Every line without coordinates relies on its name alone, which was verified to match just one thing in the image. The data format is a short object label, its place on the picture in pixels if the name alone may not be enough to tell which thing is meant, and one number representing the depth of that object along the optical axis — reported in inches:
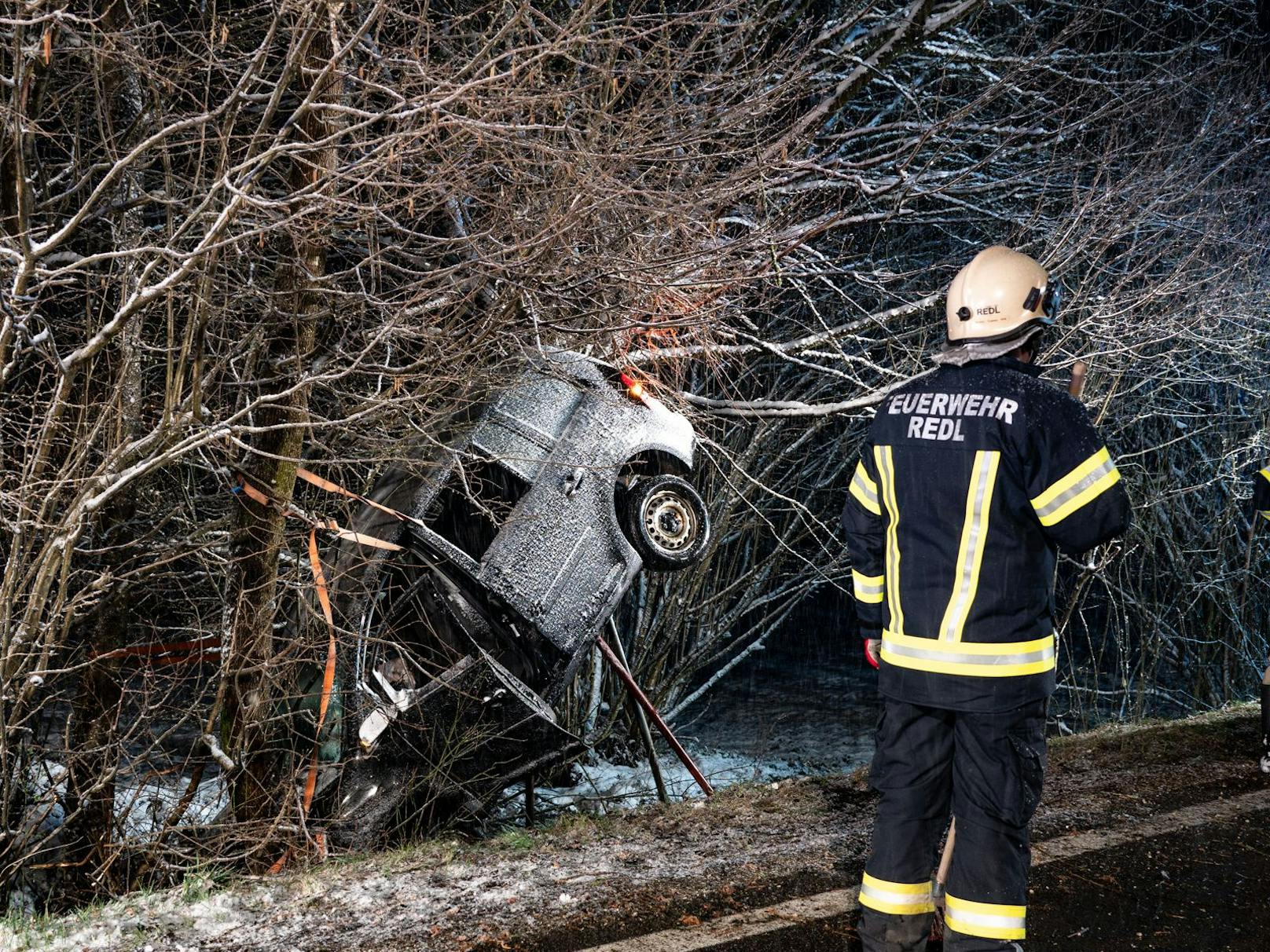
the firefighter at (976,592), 111.6
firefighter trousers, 111.5
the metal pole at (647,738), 317.4
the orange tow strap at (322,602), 194.9
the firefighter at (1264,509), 197.0
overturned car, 202.2
